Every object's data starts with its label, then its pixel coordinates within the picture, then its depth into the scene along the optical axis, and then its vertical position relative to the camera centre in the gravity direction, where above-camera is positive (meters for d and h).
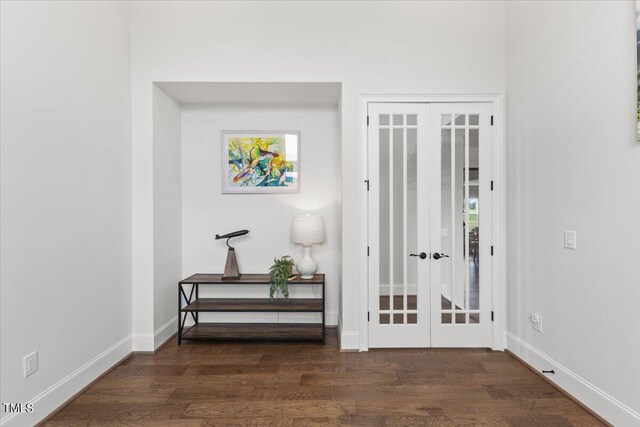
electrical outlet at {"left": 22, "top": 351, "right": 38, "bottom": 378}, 1.92 -0.88
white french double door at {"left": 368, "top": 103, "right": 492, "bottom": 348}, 3.05 -0.09
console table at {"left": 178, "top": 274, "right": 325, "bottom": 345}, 3.17 -0.92
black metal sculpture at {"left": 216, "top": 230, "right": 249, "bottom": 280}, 3.36 -0.54
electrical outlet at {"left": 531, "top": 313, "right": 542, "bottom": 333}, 2.59 -0.86
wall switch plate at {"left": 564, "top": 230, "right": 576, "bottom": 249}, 2.24 -0.19
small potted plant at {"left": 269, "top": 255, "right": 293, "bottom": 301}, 3.21 -0.62
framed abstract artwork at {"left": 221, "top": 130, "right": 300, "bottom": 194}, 3.61 +0.55
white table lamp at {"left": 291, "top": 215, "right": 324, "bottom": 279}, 3.27 -0.22
